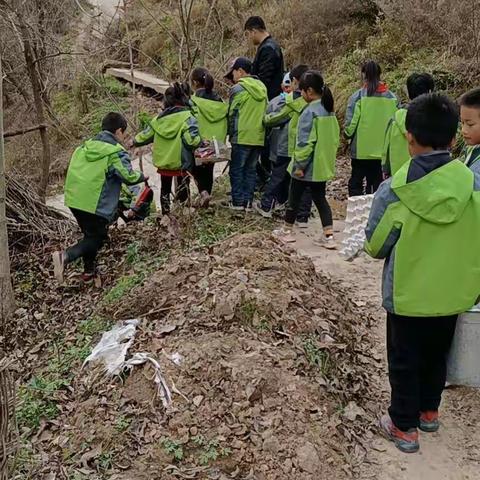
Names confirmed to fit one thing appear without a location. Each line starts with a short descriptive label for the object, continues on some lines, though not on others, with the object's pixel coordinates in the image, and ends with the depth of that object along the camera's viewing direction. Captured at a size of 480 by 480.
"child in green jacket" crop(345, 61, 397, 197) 6.54
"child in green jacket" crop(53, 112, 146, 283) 5.74
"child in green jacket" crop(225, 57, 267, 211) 6.62
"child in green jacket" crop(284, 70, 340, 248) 6.01
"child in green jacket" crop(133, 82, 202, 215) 6.47
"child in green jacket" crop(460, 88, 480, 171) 3.52
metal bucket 3.36
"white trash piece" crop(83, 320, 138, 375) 3.92
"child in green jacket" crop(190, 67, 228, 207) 6.73
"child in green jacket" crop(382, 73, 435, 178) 5.66
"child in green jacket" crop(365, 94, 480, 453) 3.08
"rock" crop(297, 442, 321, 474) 3.30
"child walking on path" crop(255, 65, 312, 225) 6.49
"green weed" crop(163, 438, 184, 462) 3.32
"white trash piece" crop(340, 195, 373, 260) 6.12
